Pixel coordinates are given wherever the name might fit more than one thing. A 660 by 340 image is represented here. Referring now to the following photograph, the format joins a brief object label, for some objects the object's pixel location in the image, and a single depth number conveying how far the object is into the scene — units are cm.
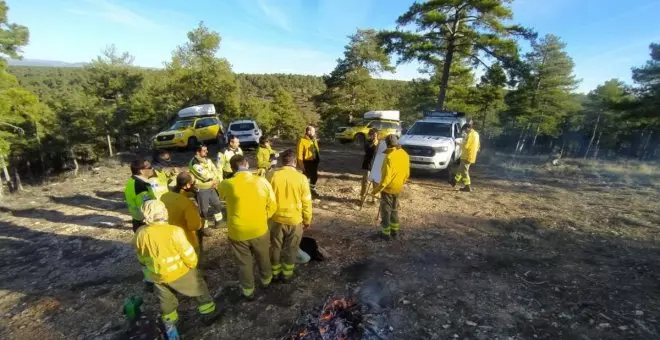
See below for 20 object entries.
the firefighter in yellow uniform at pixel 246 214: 381
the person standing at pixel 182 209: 387
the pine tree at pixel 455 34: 1484
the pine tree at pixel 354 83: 2800
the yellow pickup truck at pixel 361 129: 1741
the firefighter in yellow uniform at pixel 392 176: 553
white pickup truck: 977
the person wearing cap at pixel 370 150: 759
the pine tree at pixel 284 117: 4028
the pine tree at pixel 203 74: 2764
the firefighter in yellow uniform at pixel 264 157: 699
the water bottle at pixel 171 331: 343
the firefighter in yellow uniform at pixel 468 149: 867
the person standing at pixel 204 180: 577
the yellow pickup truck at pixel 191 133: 1515
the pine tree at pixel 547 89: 3222
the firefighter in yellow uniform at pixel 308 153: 730
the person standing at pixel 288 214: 422
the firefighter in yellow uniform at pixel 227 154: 649
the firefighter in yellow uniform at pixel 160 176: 474
